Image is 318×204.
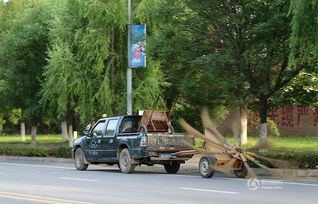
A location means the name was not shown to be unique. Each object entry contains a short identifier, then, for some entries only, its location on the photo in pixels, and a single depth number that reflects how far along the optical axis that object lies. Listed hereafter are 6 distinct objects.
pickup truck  23.80
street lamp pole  31.99
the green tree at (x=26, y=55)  43.16
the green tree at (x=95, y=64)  33.25
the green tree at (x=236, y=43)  24.89
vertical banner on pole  31.47
